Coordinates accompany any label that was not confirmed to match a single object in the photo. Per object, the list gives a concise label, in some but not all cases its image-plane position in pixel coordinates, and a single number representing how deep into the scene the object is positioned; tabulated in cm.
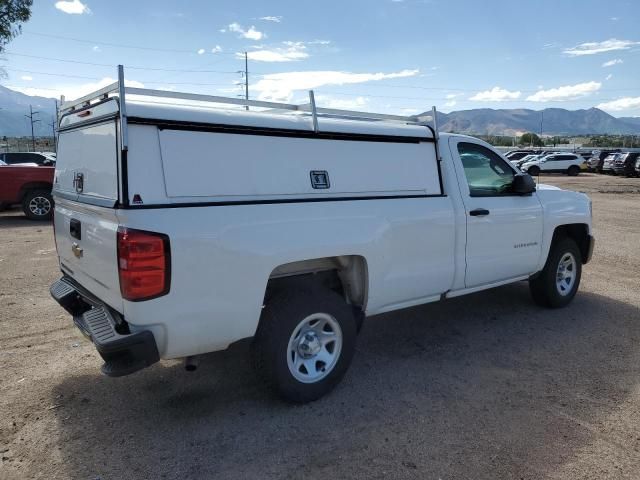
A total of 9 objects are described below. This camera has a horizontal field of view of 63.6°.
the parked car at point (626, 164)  3466
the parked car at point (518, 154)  4492
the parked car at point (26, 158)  2067
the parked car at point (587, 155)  4566
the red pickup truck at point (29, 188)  1271
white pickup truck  300
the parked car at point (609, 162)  3675
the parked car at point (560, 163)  3938
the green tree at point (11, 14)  1820
